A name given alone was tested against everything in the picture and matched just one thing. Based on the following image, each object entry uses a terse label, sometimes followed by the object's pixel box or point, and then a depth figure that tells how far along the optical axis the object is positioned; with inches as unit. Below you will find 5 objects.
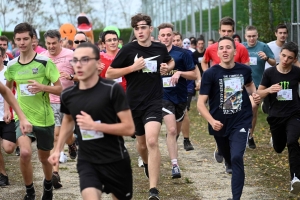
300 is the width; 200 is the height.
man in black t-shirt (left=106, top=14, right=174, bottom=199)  504.7
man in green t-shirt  482.4
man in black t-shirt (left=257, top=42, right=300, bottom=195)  542.0
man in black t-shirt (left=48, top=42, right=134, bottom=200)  340.5
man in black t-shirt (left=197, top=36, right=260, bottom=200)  472.7
